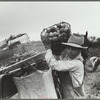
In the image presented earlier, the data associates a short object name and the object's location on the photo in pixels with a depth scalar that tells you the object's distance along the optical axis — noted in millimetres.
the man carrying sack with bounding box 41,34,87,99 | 4191
